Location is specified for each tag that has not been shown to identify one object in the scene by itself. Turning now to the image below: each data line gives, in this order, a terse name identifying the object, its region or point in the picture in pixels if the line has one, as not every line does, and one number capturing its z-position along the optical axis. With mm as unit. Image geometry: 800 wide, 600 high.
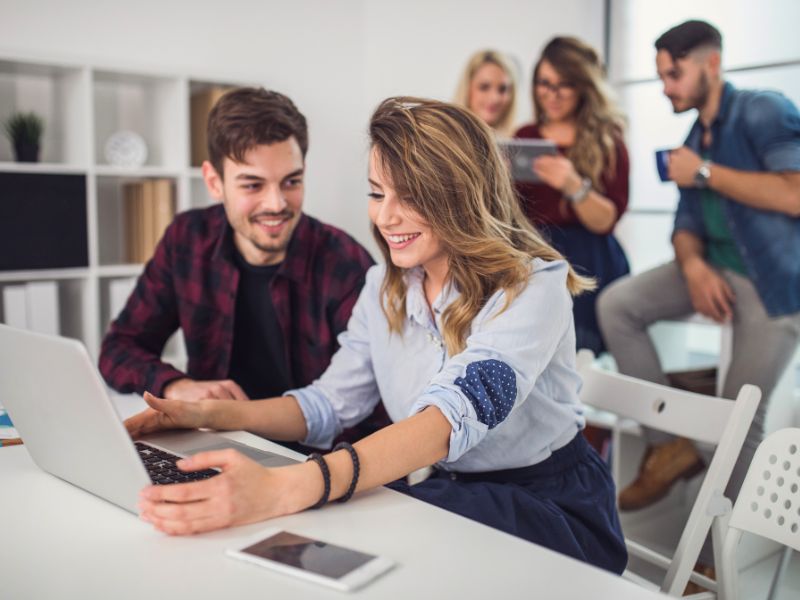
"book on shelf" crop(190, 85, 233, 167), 3479
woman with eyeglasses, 3082
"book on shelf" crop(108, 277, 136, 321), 3234
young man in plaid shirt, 1924
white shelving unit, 3158
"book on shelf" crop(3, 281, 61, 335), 2979
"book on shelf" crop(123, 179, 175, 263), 3377
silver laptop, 957
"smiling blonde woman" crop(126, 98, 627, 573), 1209
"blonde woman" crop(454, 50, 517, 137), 3551
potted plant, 3092
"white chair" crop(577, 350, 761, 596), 1300
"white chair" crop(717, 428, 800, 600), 1188
